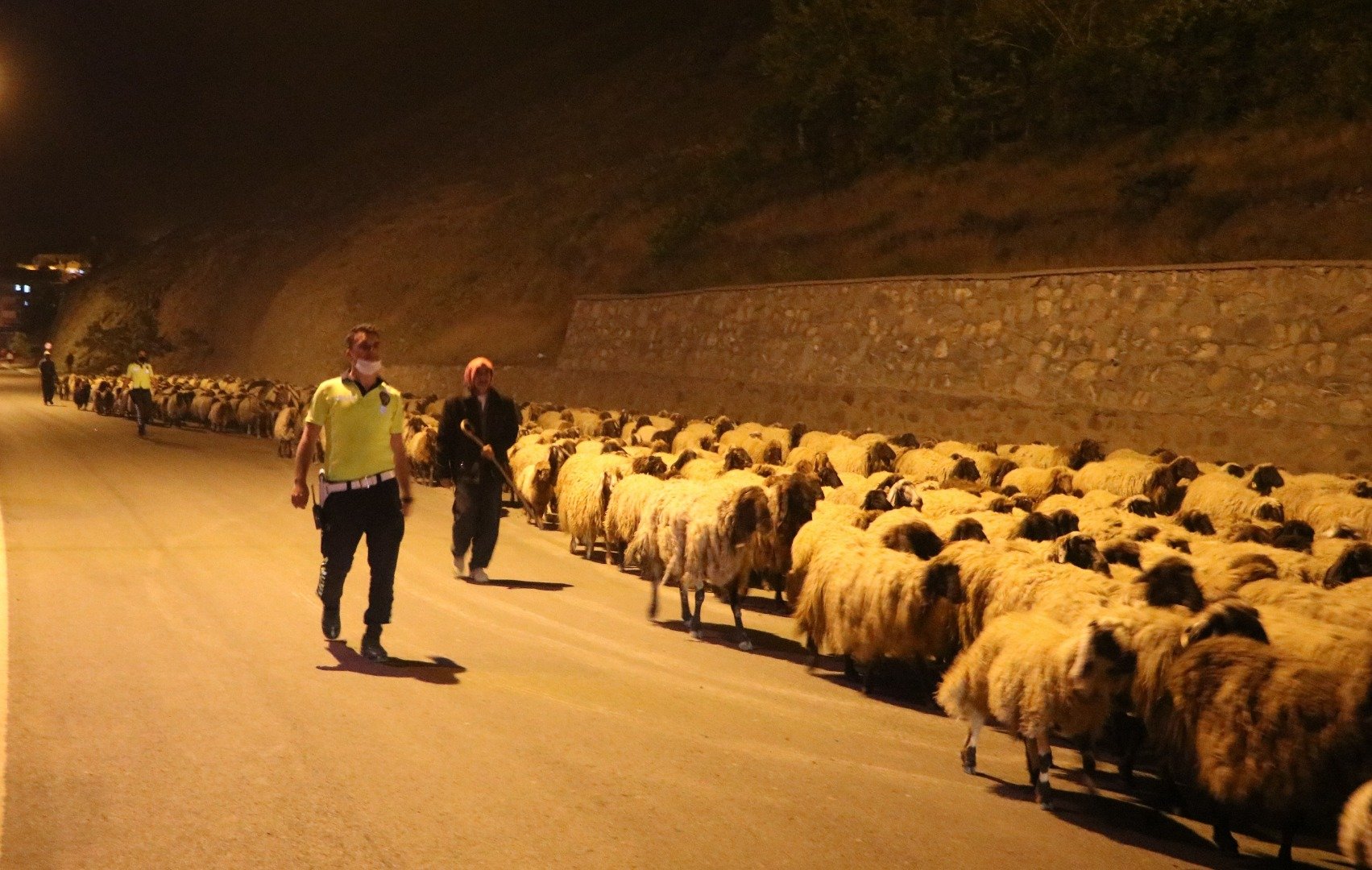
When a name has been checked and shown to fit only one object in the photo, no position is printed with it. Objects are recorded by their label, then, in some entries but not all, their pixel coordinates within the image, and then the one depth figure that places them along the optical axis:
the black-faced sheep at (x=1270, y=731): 5.75
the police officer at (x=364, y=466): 8.76
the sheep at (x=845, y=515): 10.84
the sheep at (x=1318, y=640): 6.56
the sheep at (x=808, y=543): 10.09
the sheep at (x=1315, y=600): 7.50
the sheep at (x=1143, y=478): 14.70
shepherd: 12.66
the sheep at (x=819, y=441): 19.29
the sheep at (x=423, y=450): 21.75
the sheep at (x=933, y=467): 16.14
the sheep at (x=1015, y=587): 7.87
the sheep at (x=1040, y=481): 15.03
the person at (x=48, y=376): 45.25
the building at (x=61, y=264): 135.59
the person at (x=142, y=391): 30.69
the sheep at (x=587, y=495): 14.16
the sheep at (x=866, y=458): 17.48
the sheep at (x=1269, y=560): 8.90
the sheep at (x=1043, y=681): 6.49
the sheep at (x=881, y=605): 8.40
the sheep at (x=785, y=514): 10.69
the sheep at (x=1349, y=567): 8.68
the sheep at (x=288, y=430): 27.38
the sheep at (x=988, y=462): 16.48
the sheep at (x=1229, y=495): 13.34
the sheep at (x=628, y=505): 12.90
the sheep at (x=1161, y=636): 6.55
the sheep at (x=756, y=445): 17.11
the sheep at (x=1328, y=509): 12.45
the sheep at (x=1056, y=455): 17.28
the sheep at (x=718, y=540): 10.39
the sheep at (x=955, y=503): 12.06
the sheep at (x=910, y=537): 9.34
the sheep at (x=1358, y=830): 4.85
